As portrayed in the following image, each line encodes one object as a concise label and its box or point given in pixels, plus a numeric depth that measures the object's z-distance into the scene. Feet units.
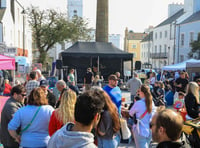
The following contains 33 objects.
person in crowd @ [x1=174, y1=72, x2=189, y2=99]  38.65
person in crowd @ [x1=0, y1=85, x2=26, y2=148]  14.51
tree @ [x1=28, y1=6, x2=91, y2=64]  122.83
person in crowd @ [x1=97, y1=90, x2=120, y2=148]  13.44
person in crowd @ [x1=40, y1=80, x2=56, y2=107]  20.80
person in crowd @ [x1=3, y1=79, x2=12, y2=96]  31.65
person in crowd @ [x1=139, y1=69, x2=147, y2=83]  85.76
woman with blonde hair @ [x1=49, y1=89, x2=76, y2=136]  12.96
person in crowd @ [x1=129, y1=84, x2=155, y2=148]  16.81
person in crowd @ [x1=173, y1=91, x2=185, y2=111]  31.64
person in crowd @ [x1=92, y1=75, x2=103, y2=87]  45.14
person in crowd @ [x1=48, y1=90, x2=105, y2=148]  7.18
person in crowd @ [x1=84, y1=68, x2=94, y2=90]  51.75
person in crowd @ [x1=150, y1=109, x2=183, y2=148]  7.66
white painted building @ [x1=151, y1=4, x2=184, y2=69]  162.09
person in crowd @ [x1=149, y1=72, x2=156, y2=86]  53.42
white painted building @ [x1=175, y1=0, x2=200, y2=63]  132.87
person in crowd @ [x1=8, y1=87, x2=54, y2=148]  13.06
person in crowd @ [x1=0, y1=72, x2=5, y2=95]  40.04
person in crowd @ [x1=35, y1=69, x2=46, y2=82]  30.81
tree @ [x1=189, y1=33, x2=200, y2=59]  114.77
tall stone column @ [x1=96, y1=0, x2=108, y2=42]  83.66
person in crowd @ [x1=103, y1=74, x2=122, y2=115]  21.14
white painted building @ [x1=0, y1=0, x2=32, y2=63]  94.59
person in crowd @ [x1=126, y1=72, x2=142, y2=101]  38.42
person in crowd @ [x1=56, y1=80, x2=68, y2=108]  21.66
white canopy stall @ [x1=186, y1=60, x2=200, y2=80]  56.96
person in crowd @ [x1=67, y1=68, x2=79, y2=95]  45.62
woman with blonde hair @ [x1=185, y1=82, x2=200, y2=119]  21.07
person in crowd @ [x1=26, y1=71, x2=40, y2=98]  26.03
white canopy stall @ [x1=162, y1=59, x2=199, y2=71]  71.04
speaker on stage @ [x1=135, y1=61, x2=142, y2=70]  61.36
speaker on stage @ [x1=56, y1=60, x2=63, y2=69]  57.19
